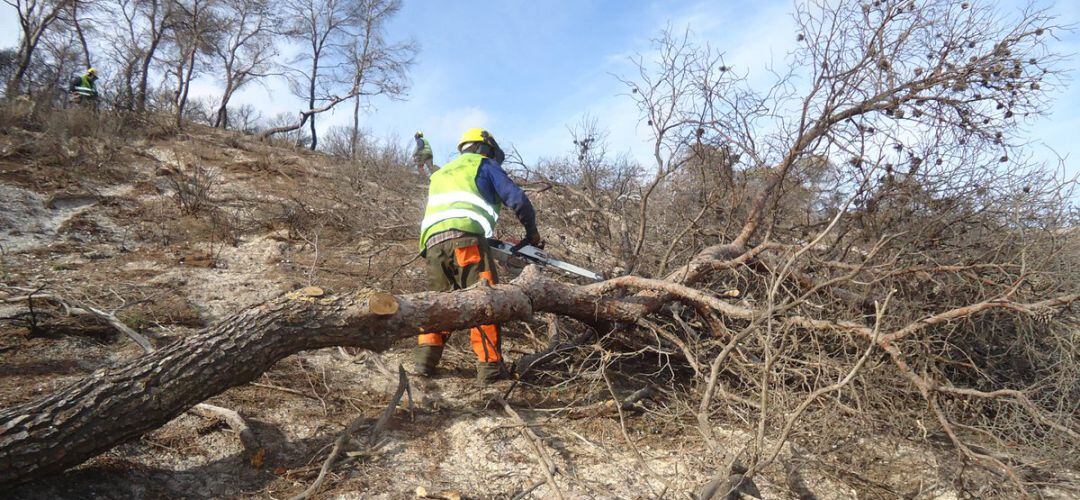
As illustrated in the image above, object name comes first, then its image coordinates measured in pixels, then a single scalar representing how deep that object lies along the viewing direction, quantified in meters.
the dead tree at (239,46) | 13.76
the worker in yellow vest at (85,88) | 9.30
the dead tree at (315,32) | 14.48
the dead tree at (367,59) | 14.76
